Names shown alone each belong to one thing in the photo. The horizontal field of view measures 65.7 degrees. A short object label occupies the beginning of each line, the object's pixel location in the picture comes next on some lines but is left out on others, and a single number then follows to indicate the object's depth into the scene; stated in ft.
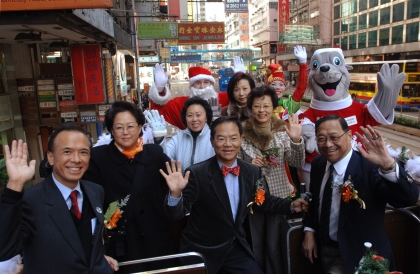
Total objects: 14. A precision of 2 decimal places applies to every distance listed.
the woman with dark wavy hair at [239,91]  12.51
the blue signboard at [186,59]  153.28
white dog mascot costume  11.77
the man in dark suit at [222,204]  8.52
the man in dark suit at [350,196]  7.03
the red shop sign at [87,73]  23.26
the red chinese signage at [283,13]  126.15
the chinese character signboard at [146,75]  89.28
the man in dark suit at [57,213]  5.51
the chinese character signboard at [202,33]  38.47
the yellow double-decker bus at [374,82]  56.08
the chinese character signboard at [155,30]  34.27
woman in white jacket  10.34
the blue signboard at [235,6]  45.88
